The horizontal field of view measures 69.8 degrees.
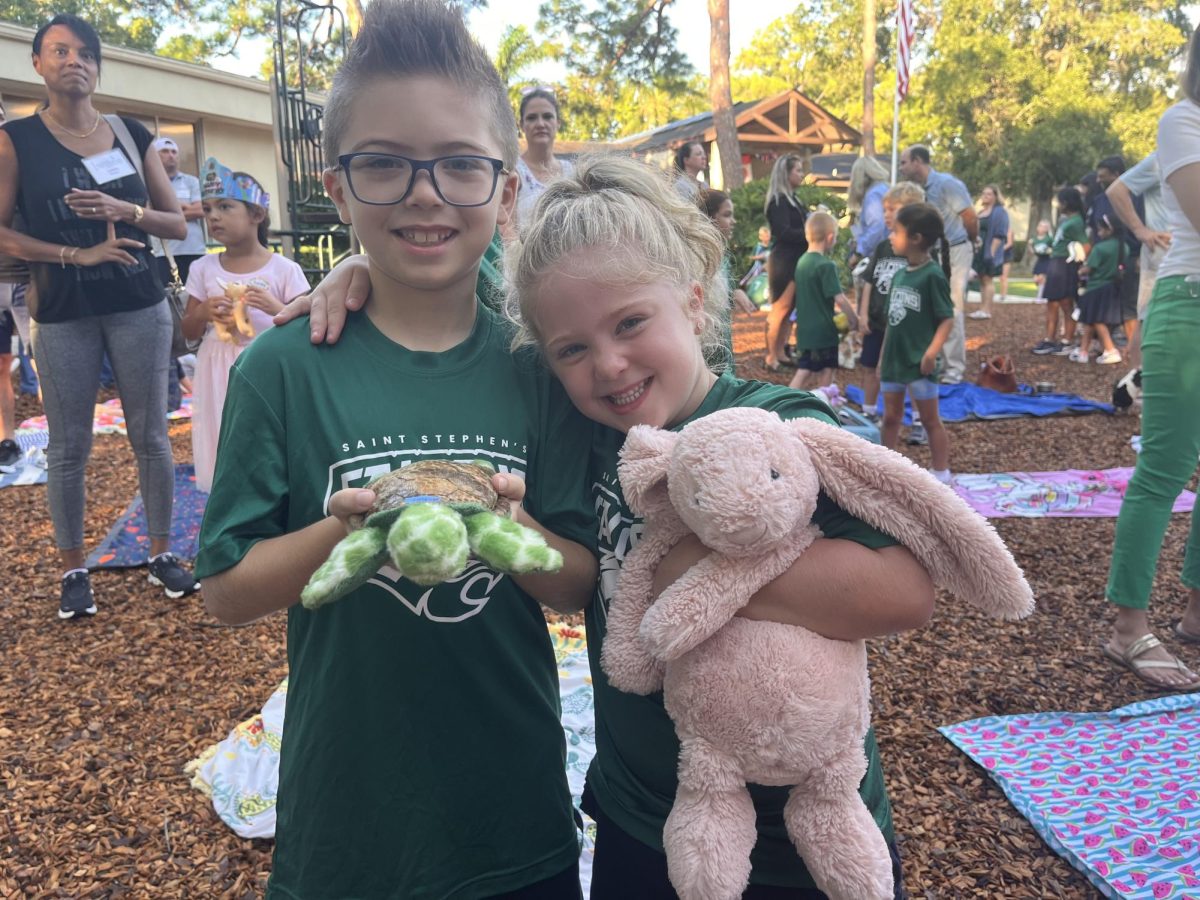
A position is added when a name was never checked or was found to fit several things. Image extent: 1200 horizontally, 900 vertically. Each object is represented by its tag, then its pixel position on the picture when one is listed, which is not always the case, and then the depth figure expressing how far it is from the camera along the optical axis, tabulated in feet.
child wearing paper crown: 13.10
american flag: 43.52
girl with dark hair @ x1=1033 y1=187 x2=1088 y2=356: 36.86
